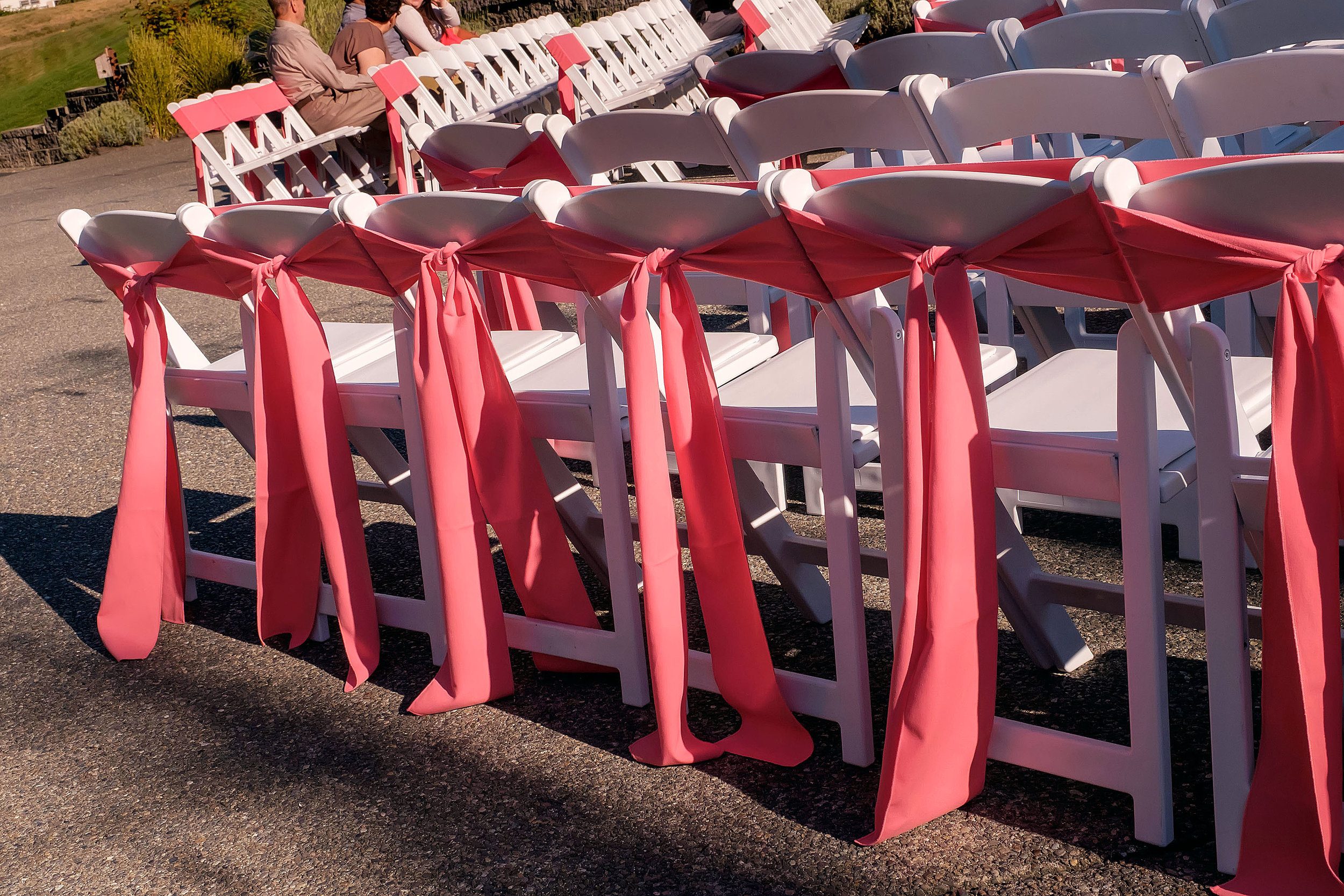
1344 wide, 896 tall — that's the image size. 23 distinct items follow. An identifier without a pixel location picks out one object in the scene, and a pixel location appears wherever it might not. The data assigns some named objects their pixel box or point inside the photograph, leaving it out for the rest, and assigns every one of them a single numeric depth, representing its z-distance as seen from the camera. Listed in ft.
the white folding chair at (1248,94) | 7.38
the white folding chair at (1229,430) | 4.93
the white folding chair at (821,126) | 9.28
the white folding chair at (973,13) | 16.58
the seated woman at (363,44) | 28.48
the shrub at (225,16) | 60.90
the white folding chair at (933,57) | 12.28
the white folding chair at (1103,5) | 14.39
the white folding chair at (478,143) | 11.99
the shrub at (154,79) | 51.08
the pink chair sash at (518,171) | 11.67
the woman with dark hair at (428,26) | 29.99
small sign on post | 56.75
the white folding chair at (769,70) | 14.73
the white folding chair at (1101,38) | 11.00
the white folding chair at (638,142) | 9.96
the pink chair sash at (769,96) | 14.70
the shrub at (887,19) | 39.24
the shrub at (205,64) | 52.11
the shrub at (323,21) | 54.19
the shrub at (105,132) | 51.16
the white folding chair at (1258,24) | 10.05
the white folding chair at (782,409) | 6.68
